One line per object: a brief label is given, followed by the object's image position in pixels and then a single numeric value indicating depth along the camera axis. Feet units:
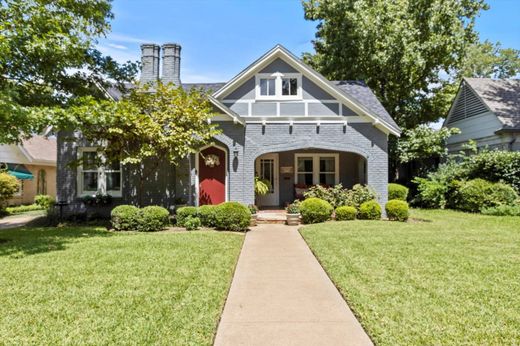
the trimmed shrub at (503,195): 48.48
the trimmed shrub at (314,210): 40.24
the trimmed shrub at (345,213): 41.29
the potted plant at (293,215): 40.53
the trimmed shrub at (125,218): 36.42
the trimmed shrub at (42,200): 68.59
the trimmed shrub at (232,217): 35.83
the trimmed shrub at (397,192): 52.49
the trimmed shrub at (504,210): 45.47
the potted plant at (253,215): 39.99
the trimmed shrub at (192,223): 36.60
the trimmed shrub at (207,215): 36.94
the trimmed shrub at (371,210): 41.98
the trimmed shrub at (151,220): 36.17
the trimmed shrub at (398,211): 41.75
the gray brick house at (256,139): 44.60
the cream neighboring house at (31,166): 69.26
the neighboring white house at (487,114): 55.52
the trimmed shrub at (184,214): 38.11
